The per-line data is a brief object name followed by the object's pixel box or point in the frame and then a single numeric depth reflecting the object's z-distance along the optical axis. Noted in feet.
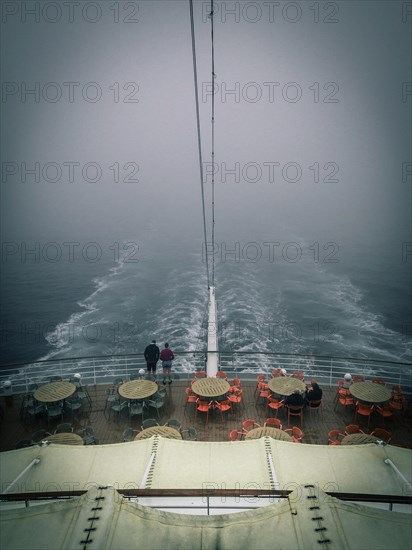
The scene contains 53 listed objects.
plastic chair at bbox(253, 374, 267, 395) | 30.22
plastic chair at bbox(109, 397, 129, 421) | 27.20
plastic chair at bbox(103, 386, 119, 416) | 28.12
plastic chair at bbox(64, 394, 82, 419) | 27.86
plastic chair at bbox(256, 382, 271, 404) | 28.76
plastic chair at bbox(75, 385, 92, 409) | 28.66
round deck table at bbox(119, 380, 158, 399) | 26.48
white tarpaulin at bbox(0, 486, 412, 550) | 7.37
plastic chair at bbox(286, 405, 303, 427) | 25.85
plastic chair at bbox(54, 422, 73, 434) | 23.90
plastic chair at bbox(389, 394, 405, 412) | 27.30
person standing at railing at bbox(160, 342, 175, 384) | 31.91
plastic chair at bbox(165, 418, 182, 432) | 23.70
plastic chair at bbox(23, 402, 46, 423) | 27.04
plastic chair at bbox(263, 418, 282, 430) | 23.99
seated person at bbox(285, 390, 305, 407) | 25.84
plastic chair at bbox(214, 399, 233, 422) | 26.66
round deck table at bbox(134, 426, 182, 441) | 21.05
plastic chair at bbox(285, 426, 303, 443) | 22.77
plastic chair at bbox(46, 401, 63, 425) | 26.68
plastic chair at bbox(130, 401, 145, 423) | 26.61
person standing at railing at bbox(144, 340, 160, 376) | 31.96
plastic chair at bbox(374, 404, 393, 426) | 26.13
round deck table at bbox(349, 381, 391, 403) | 26.13
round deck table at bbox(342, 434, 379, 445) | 20.48
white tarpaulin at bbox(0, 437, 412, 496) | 12.98
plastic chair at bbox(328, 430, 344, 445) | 21.01
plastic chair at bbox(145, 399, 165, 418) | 27.14
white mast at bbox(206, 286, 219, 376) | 33.63
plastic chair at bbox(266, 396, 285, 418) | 26.89
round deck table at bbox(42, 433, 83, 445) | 21.01
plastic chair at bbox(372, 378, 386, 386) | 30.70
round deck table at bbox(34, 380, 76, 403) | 26.35
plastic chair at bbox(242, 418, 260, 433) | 23.47
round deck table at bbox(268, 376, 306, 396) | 27.38
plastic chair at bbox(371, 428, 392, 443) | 22.75
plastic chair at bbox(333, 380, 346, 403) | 29.17
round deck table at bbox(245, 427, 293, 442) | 20.83
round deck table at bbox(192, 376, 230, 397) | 26.86
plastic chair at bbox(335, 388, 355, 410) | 27.91
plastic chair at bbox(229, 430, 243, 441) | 22.35
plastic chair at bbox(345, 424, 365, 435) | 22.83
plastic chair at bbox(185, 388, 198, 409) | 28.14
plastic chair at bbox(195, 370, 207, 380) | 32.48
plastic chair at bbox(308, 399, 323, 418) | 26.81
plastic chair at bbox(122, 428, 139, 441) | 22.80
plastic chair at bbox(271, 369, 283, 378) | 31.37
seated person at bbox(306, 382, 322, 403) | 26.63
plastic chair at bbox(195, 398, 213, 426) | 26.66
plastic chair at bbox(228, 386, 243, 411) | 27.71
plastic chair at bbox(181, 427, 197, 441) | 22.65
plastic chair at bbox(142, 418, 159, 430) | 23.31
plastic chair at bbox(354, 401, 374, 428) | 26.20
